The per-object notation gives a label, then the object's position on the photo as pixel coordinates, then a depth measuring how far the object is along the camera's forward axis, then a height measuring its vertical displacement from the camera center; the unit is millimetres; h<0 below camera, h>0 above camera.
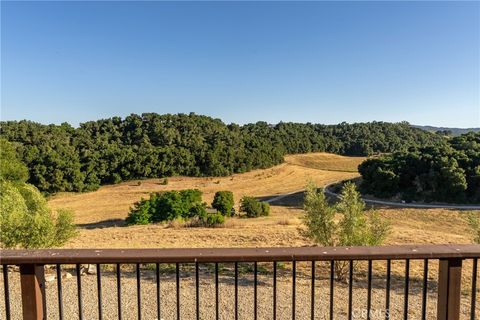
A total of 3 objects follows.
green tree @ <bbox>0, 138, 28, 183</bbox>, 24734 -2144
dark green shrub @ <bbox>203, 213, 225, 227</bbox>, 24152 -6020
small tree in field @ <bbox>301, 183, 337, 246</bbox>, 12039 -3007
